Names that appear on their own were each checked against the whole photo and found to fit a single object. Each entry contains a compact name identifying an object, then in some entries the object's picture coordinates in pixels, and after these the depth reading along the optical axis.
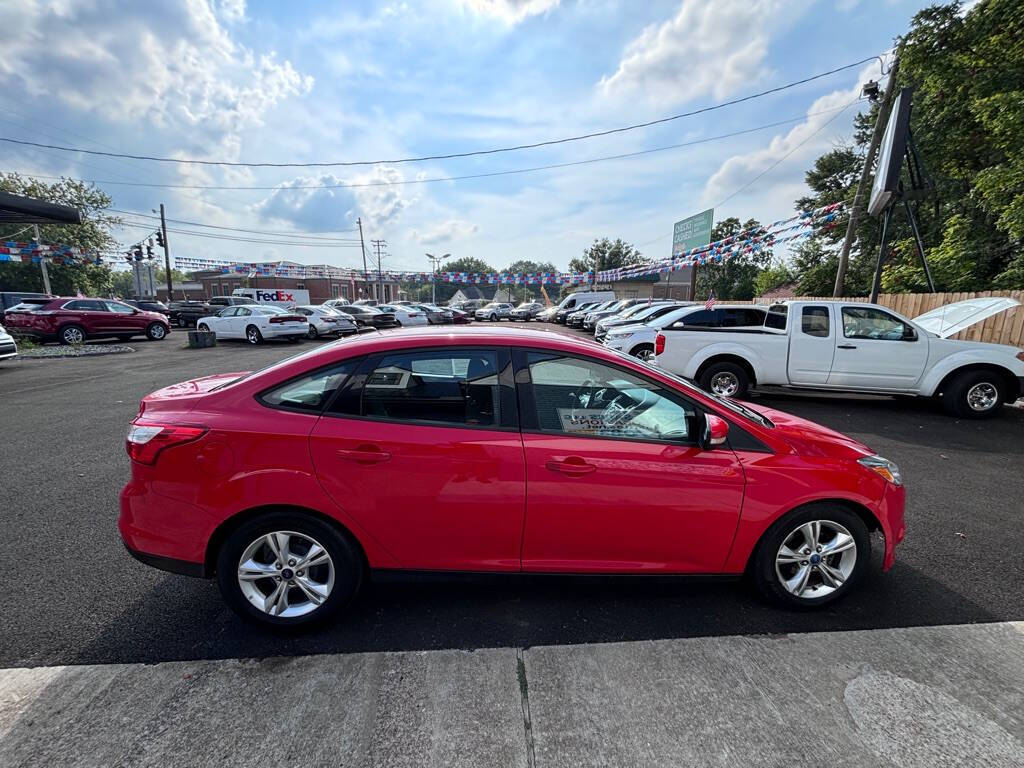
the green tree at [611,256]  71.02
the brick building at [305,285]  56.23
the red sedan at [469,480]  2.23
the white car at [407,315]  23.77
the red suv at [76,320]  15.44
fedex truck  34.34
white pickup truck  6.61
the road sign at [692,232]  25.38
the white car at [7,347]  10.12
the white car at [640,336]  8.34
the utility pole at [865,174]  12.18
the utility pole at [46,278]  30.23
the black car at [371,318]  22.67
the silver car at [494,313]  35.34
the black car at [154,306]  27.10
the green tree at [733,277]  48.50
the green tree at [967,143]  10.72
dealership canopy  10.59
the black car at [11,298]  22.95
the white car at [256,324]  16.61
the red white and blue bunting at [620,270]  15.28
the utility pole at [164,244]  35.16
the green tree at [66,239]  35.56
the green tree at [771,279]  41.19
